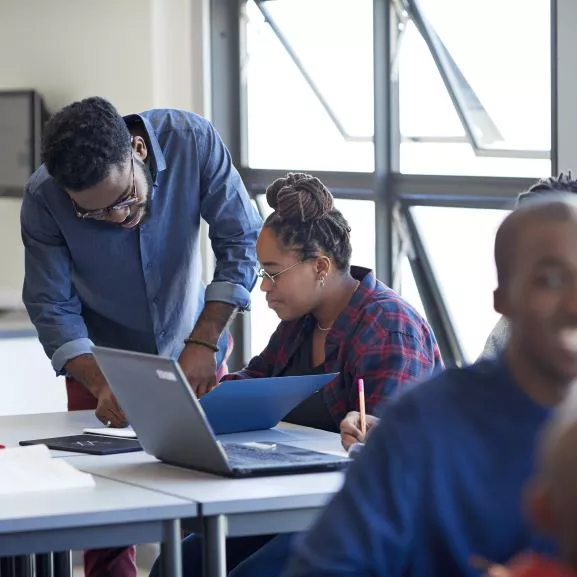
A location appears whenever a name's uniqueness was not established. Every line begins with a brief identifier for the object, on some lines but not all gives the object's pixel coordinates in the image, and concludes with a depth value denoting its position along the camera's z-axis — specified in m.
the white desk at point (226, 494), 3.50
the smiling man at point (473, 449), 2.30
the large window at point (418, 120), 7.17
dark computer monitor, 8.90
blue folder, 4.35
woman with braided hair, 4.61
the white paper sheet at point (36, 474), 3.71
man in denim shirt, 5.28
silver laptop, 3.71
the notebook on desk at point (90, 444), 4.37
